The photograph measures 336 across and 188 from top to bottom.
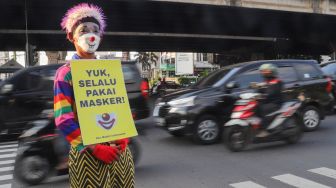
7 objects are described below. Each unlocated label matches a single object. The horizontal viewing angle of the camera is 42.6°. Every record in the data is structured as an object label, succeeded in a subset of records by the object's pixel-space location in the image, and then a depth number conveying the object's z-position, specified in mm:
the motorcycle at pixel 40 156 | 5926
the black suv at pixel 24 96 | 10172
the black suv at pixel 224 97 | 8812
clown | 2572
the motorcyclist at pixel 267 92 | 8039
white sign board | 29891
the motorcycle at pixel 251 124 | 7875
